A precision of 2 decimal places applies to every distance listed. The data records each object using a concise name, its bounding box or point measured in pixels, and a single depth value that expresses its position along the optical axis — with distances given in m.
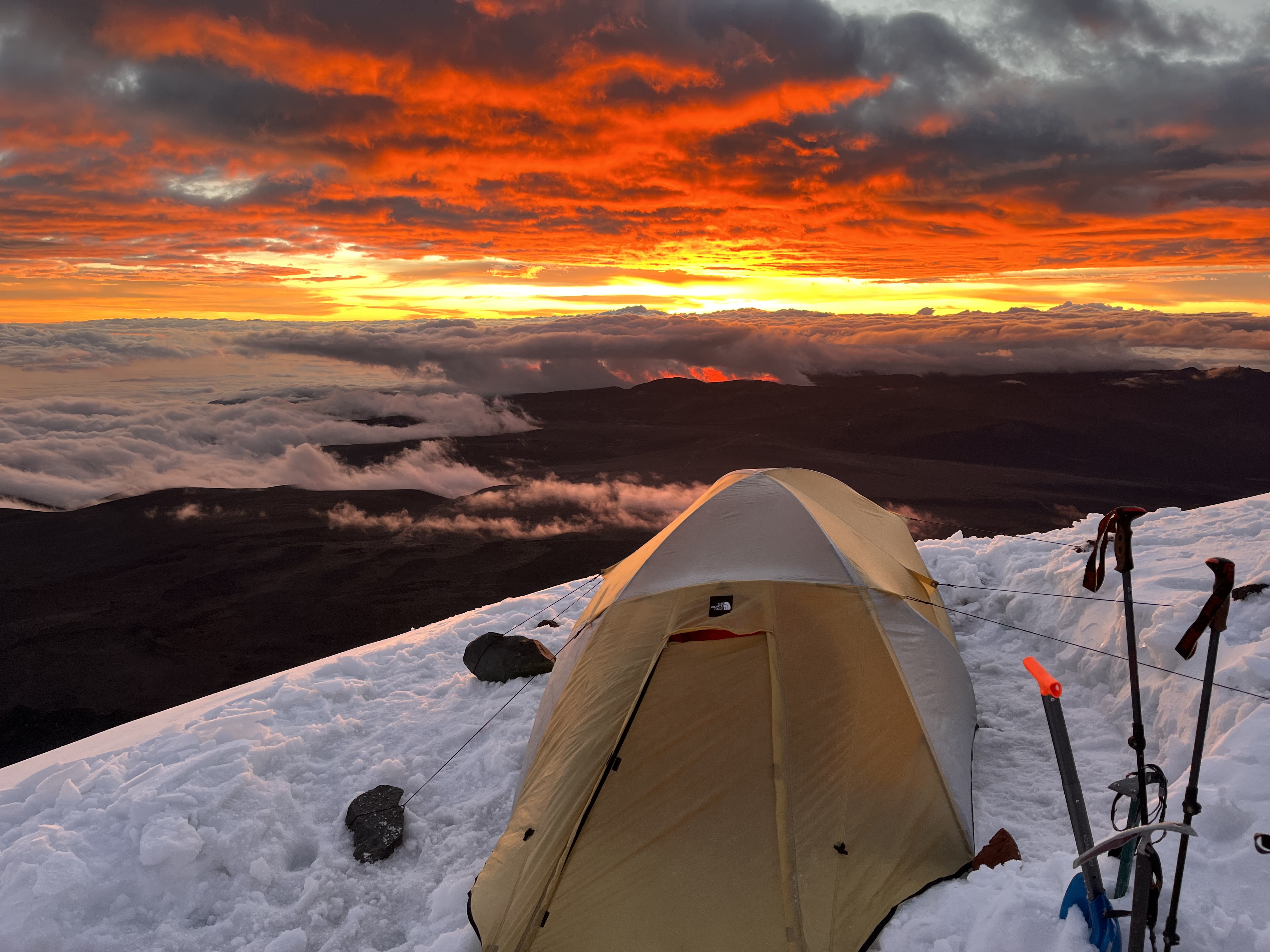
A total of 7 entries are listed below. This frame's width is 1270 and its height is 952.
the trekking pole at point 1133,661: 2.99
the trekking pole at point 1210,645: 3.07
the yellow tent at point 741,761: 4.89
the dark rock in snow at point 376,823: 6.36
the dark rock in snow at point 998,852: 5.08
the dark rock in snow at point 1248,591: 6.83
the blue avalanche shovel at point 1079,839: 3.00
